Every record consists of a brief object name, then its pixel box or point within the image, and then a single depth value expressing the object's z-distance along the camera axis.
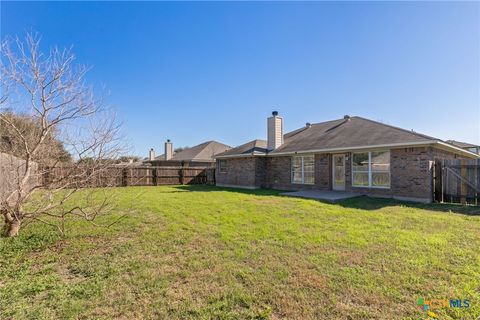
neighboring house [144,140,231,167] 25.89
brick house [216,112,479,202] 10.05
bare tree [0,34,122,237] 4.69
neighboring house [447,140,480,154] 30.56
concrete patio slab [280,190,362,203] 10.30
